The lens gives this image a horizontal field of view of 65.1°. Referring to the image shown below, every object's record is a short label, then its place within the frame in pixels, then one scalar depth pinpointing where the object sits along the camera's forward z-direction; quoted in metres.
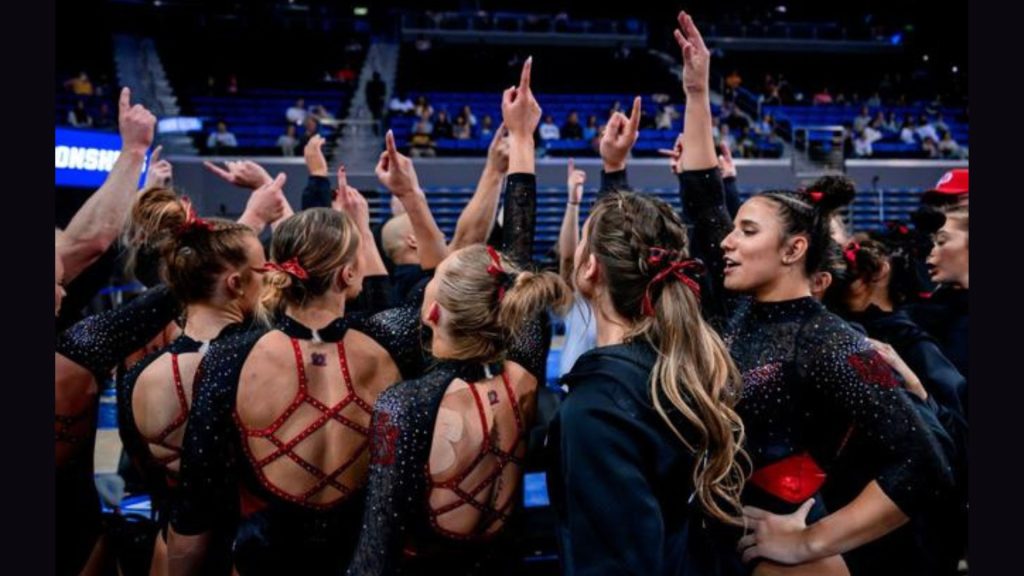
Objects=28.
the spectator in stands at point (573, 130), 12.65
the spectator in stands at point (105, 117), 10.12
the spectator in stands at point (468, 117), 12.47
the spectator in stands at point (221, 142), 11.04
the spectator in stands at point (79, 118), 9.90
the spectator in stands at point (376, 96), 12.95
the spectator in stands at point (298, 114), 12.21
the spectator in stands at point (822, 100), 15.66
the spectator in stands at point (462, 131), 12.16
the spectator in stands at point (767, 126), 13.70
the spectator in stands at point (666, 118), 13.44
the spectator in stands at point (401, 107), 13.20
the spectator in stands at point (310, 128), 11.31
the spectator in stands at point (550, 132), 12.77
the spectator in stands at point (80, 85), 12.01
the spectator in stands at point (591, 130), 12.62
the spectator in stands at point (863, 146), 13.08
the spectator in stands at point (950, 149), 13.28
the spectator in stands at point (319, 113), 12.27
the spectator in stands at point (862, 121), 13.66
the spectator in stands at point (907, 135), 13.74
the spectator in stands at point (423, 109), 12.84
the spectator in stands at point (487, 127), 12.45
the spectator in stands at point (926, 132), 13.79
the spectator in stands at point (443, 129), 12.17
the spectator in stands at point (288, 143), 11.29
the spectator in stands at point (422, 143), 11.77
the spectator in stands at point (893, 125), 14.23
